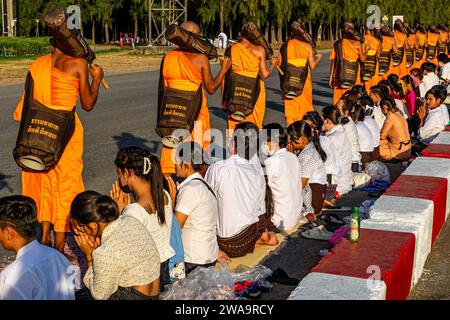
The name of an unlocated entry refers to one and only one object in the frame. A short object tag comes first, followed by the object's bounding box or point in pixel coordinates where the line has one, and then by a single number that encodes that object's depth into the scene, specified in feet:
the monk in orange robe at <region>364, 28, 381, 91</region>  52.63
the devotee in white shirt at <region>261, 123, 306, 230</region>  26.63
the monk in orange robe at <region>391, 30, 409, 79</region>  64.39
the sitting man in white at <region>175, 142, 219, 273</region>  21.67
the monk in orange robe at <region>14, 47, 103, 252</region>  22.63
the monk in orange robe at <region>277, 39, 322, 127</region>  39.65
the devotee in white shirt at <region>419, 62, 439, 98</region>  57.98
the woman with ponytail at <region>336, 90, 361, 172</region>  35.40
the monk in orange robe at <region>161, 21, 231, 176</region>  27.89
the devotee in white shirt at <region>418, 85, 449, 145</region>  41.81
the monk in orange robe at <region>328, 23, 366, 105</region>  47.39
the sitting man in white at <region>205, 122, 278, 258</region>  23.90
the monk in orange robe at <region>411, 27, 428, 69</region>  72.98
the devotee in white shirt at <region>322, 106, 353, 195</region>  32.71
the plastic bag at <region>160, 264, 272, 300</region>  19.40
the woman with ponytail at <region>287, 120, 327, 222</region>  28.76
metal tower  135.54
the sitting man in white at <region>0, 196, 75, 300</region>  14.66
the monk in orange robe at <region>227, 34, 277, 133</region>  33.01
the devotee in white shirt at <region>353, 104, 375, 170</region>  36.78
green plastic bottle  19.90
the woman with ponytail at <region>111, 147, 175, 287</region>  19.24
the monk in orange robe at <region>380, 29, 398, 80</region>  58.29
